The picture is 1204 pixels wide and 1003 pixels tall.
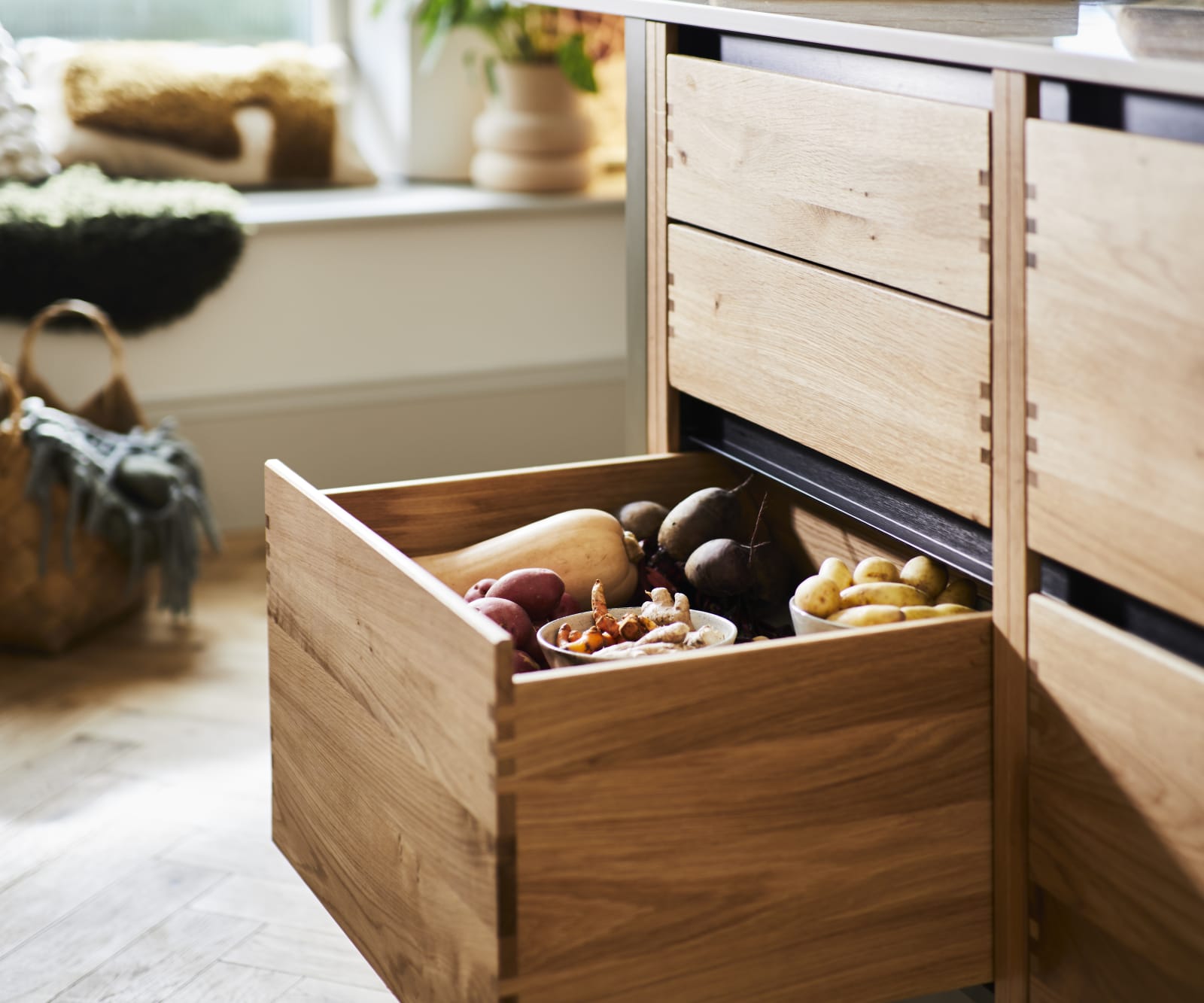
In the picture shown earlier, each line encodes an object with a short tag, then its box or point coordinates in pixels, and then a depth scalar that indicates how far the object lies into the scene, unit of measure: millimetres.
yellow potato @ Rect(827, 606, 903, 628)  2493
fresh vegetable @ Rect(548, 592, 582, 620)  2678
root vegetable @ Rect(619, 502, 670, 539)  2828
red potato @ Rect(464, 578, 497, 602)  2679
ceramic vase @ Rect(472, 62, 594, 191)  5125
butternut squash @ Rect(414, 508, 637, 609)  2721
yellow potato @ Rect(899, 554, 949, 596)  2586
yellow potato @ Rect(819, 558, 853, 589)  2586
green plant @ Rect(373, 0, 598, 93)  4983
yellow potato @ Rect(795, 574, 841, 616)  2553
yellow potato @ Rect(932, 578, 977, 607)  2577
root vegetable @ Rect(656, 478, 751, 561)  2784
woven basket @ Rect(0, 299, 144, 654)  3696
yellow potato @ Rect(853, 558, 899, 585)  2594
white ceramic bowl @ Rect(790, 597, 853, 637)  2528
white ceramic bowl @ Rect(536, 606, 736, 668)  2535
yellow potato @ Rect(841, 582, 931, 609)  2540
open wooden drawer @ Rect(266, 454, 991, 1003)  2290
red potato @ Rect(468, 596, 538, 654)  2606
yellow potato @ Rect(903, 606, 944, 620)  2495
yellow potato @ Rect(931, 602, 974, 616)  2489
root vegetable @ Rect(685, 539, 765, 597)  2706
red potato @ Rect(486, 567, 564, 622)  2654
